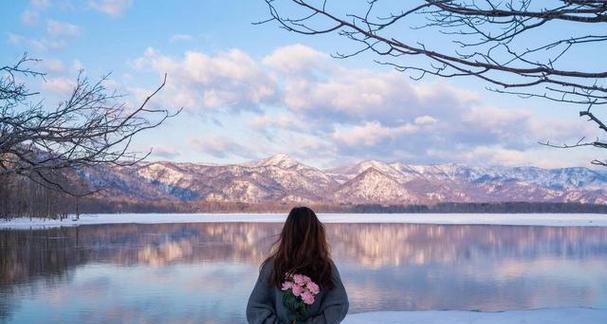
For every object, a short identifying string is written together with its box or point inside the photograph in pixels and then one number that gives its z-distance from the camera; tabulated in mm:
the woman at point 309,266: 2766
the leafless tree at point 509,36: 2127
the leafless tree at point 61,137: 2785
